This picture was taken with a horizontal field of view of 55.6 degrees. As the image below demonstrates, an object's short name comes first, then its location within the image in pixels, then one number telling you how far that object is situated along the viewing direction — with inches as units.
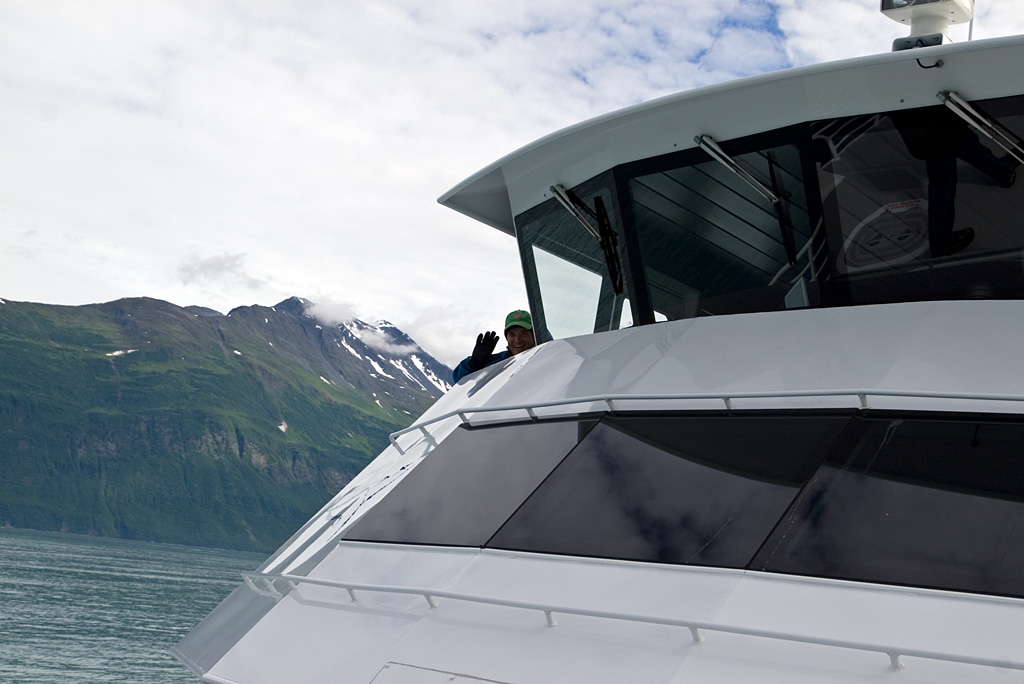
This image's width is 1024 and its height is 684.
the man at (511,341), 264.1
